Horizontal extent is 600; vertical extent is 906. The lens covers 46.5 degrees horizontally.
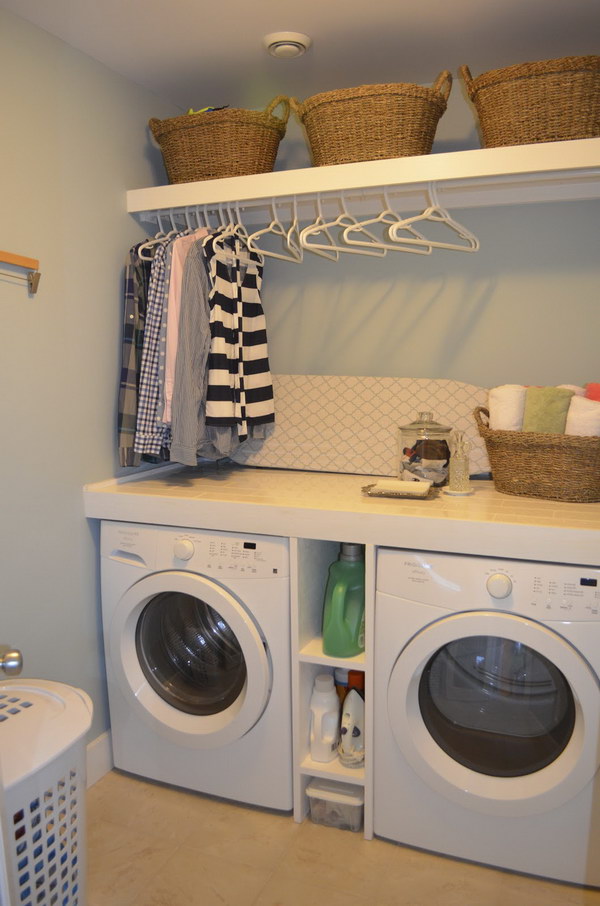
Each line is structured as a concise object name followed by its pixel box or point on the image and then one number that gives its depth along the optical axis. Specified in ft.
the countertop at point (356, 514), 5.67
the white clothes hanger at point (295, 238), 7.14
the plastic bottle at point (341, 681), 6.98
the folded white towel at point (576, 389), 6.69
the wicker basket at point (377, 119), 6.31
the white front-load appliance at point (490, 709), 5.57
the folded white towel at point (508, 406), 6.69
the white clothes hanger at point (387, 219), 6.60
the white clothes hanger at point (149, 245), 7.50
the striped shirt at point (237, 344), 7.13
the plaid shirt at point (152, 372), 7.21
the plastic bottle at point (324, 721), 6.72
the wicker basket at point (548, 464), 6.31
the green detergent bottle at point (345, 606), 6.47
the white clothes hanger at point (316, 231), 6.79
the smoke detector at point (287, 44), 6.46
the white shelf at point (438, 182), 5.98
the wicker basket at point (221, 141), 7.00
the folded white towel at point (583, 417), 6.28
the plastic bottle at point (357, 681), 6.89
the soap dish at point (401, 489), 6.60
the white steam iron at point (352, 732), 6.64
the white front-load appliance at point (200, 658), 6.55
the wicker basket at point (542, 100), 5.75
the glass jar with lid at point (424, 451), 7.26
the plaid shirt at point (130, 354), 7.48
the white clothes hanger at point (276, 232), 7.12
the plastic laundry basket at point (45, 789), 4.41
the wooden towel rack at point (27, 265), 6.04
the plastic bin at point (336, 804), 6.64
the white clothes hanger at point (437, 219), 6.42
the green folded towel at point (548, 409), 6.50
